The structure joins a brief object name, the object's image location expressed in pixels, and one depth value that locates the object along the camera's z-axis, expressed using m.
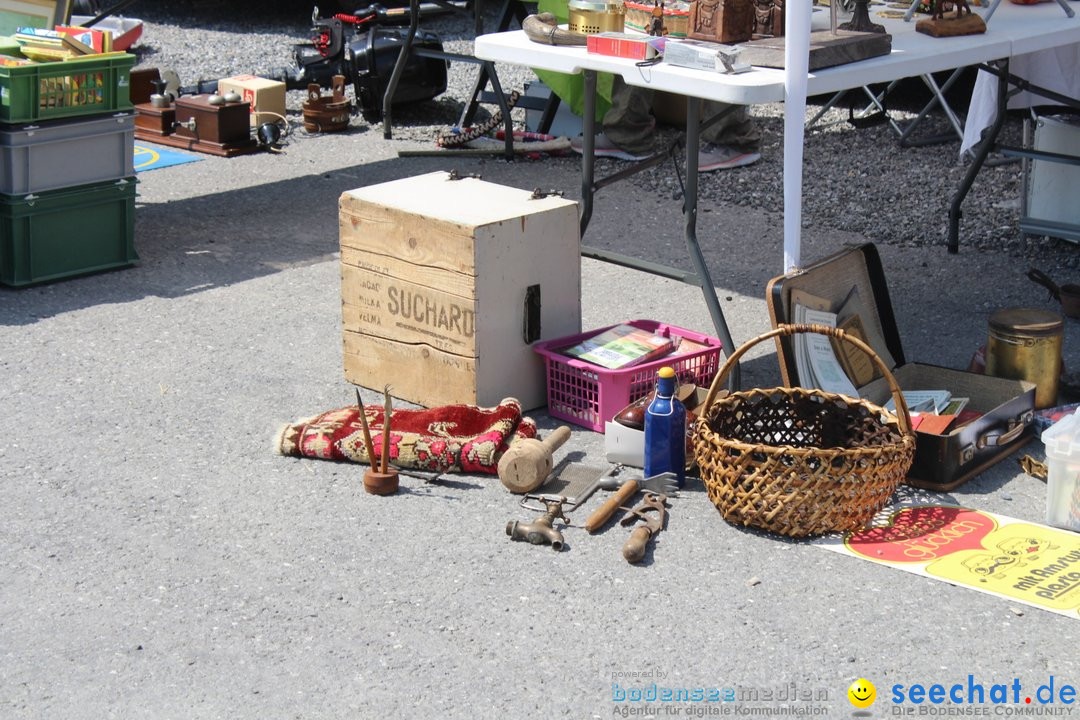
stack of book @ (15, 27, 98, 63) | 5.74
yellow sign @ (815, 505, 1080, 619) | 3.36
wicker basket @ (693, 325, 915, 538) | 3.50
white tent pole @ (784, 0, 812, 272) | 4.02
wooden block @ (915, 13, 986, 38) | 4.78
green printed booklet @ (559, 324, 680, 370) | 4.30
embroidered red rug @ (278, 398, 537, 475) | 4.00
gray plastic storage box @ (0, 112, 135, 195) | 5.54
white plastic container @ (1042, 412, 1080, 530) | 3.62
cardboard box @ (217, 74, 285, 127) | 8.70
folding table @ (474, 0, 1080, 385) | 4.07
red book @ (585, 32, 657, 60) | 4.34
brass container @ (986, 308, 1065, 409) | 4.36
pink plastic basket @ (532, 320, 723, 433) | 4.26
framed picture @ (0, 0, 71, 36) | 6.30
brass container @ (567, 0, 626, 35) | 4.64
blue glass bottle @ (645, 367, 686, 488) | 3.88
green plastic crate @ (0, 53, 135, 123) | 5.48
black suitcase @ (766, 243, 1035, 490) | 3.92
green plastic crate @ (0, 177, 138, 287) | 5.65
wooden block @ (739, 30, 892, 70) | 4.21
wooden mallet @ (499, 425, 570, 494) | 3.83
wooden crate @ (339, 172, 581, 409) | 4.25
